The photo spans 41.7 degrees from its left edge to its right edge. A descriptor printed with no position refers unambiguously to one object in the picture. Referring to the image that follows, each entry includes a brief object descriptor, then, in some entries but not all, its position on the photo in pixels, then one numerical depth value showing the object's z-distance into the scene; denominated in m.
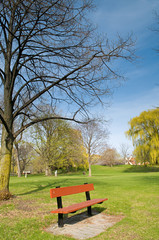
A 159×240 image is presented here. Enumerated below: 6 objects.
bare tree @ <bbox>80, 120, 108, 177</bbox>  26.66
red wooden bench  4.73
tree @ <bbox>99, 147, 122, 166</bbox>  60.92
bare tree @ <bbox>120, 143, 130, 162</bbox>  80.00
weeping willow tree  34.56
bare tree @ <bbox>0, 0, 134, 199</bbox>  6.20
